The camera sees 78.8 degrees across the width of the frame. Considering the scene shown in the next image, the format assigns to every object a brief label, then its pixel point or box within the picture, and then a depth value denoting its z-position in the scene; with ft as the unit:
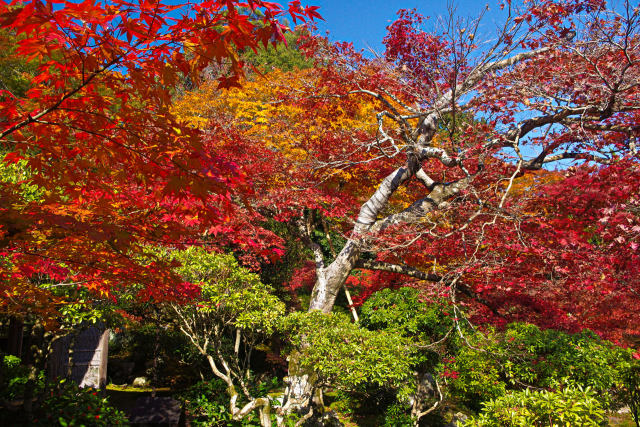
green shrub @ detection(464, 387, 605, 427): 10.55
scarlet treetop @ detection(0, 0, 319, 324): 6.25
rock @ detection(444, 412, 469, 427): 26.03
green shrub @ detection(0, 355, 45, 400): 19.78
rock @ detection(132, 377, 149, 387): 34.32
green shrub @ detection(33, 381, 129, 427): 16.17
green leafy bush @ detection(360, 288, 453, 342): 20.61
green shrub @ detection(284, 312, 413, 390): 15.66
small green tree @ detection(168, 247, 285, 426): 19.24
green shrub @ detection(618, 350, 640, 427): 20.10
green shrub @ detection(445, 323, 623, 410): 17.85
